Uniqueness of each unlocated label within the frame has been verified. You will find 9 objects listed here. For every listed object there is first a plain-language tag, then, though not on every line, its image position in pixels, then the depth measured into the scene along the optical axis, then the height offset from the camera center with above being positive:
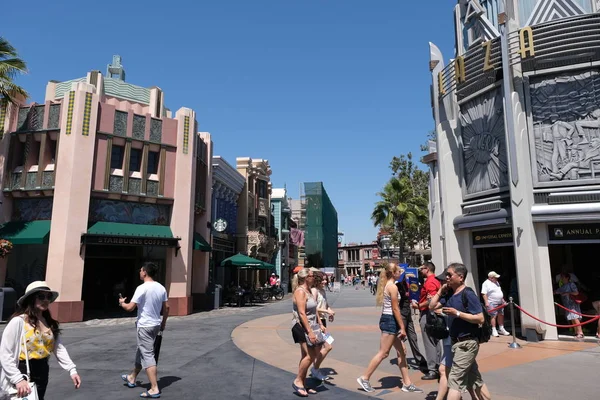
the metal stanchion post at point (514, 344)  9.37 -1.93
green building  59.25 +4.87
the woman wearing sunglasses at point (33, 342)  3.38 -0.73
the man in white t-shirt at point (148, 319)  5.79 -0.87
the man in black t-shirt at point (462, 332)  4.45 -0.81
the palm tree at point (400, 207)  30.00 +3.76
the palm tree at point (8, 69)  15.07 +6.81
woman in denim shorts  5.89 -1.05
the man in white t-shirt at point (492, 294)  10.38 -0.88
